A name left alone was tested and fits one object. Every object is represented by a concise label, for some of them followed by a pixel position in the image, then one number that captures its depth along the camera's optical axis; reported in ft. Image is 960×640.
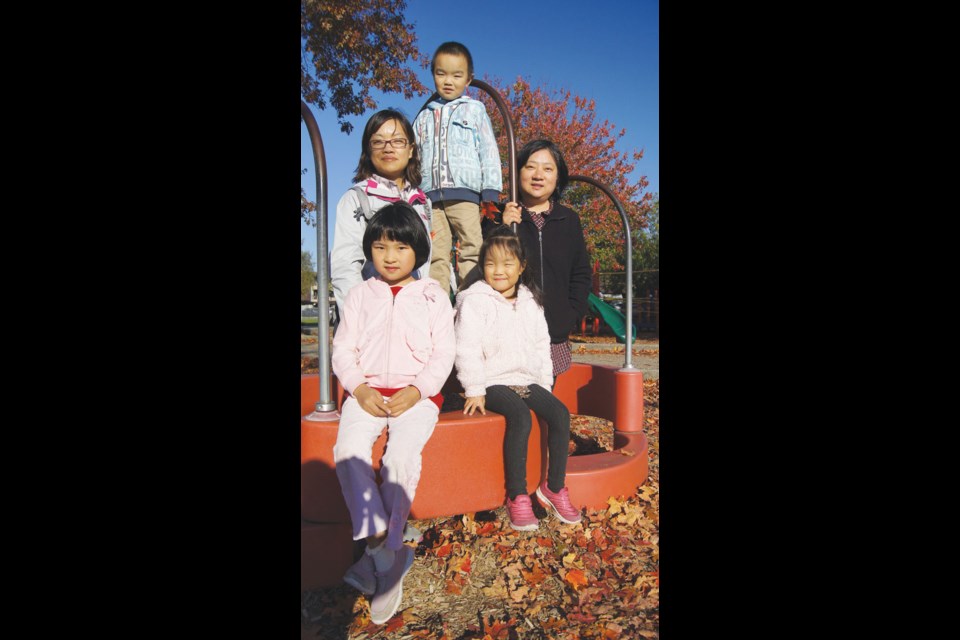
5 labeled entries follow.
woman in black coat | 8.11
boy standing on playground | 7.48
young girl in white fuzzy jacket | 7.60
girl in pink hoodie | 6.72
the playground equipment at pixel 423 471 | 6.81
